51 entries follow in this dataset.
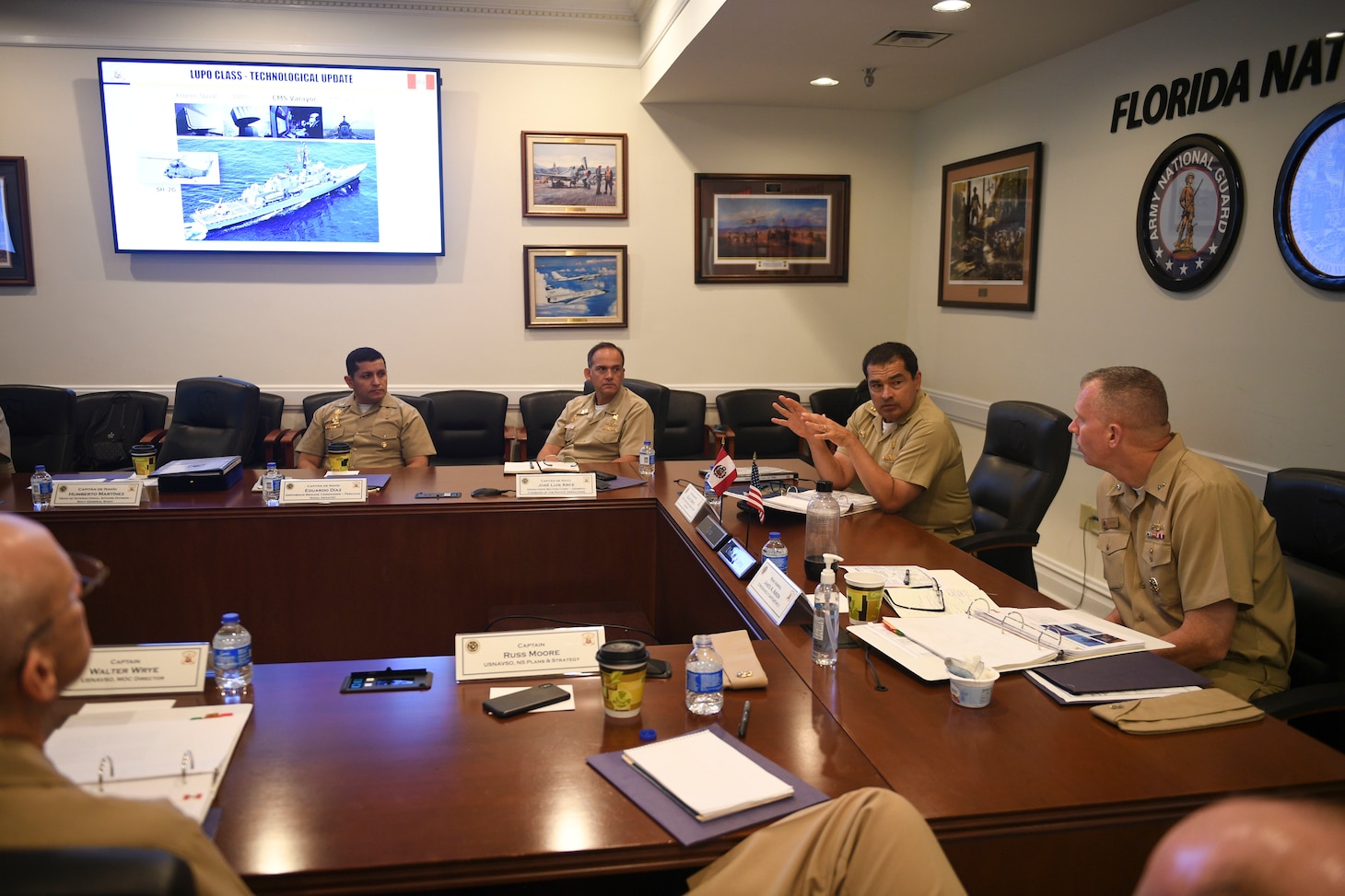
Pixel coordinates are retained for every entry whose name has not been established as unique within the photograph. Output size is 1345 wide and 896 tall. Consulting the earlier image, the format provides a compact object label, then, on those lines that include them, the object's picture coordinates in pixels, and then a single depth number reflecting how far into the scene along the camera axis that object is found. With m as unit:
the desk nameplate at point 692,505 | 2.69
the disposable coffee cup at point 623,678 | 1.43
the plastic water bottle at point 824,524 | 2.31
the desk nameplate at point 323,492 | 2.93
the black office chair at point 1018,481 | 2.83
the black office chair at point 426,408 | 4.51
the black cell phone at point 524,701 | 1.46
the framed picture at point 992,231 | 4.25
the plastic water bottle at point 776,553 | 2.10
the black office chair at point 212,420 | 3.80
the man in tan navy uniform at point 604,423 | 3.88
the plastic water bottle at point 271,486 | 2.97
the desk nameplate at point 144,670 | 1.51
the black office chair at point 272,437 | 4.36
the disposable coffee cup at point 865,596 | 1.84
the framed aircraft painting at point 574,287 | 5.10
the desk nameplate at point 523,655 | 1.62
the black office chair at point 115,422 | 4.46
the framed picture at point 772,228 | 5.25
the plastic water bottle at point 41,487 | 2.89
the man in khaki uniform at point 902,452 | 2.87
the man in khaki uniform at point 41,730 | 0.78
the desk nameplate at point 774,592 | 1.83
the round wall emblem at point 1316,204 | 2.69
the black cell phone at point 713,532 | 2.38
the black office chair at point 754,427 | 5.00
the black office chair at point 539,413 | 4.44
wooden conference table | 1.12
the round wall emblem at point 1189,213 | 3.11
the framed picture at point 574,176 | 5.01
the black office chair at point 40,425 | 3.99
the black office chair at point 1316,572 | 1.86
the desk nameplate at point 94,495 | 2.82
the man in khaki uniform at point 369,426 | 3.76
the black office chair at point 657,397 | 4.48
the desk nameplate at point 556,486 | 3.10
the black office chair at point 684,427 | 4.77
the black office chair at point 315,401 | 4.49
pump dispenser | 1.64
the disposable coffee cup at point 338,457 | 3.33
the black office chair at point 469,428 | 4.62
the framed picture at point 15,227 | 4.65
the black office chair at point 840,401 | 5.24
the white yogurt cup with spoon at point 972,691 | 1.46
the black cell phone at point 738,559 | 2.16
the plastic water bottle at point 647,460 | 3.46
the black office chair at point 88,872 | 0.66
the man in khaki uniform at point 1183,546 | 1.83
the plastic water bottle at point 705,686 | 1.47
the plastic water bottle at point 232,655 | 1.52
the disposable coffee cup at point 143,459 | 3.25
